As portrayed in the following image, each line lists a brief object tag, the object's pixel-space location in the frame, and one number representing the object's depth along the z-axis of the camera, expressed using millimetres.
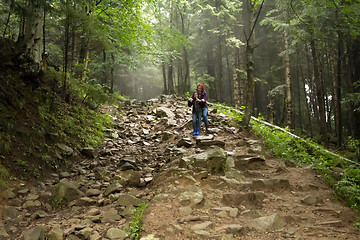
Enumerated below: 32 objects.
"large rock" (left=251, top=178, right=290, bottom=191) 5082
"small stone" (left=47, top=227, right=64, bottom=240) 3211
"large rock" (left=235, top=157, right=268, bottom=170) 6272
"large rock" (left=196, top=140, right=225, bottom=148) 7391
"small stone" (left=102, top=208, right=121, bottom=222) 3905
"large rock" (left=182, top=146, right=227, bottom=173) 5766
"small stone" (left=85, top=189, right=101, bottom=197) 4898
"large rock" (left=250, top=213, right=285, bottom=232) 3525
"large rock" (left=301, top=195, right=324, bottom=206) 4434
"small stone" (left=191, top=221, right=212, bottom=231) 3409
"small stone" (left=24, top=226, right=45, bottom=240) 3145
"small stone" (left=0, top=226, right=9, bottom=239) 3193
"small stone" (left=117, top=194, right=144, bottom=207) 4418
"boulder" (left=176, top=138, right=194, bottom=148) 7709
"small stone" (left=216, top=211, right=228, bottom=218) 3917
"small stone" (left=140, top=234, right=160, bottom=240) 3182
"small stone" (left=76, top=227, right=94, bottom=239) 3320
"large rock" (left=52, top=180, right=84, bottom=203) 4484
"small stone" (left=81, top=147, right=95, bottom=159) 7145
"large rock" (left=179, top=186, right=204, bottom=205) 4234
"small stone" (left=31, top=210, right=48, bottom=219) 3848
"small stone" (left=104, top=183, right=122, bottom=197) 4926
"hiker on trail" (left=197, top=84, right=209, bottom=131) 8775
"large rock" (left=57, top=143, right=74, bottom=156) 6379
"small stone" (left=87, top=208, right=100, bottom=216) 4040
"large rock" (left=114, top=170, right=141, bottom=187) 5406
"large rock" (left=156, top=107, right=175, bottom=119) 12909
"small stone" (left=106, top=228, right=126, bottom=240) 3348
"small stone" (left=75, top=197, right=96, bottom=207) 4441
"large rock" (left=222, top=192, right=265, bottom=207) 4457
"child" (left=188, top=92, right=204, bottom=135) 8648
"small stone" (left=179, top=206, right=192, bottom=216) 3873
